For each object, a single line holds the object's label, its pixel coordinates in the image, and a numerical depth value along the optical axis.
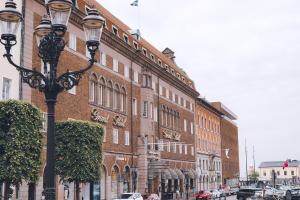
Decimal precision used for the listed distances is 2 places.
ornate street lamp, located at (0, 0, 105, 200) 11.27
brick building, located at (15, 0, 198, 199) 36.56
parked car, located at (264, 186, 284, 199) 37.89
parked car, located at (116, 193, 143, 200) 37.38
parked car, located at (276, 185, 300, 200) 44.31
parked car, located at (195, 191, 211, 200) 55.03
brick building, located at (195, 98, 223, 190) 77.69
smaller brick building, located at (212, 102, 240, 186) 97.62
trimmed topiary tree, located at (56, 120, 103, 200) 27.78
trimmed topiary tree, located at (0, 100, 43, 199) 19.42
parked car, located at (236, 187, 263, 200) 51.22
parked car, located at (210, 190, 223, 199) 61.42
